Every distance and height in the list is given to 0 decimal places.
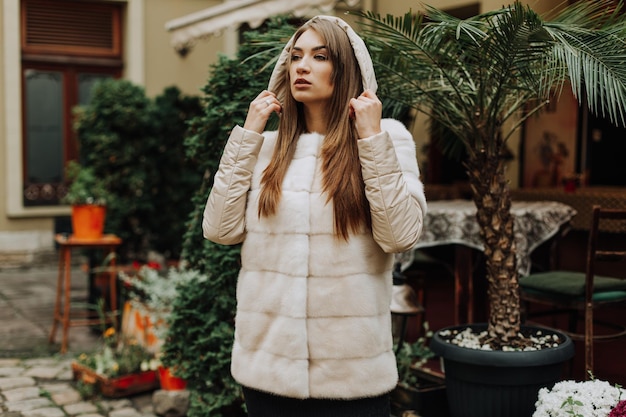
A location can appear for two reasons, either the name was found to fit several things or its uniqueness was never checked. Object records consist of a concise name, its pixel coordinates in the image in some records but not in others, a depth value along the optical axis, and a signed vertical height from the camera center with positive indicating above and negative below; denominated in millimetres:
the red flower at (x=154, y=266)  6424 -803
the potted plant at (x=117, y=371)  5207 -1372
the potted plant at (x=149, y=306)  5379 -1005
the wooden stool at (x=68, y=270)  6266 -849
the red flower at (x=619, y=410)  2996 -902
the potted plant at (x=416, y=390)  4340 -1216
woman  2309 -186
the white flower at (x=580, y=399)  3148 -917
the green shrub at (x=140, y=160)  7625 +68
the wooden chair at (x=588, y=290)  4281 -687
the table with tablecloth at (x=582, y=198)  7062 -243
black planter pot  3533 -933
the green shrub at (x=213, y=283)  4305 -641
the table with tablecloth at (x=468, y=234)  5137 -423
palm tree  3123 +436
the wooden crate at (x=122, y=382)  5188 -1431
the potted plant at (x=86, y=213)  6617 -390
